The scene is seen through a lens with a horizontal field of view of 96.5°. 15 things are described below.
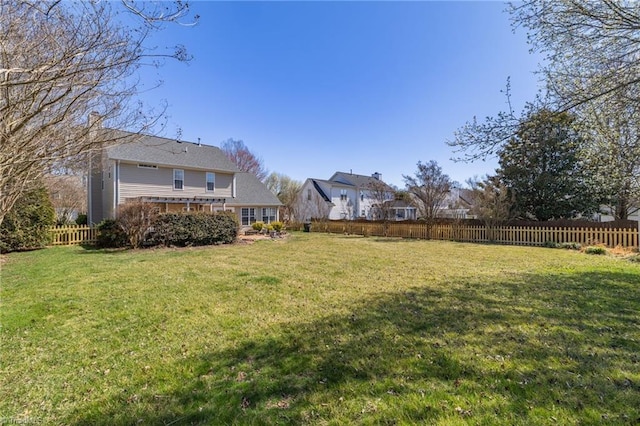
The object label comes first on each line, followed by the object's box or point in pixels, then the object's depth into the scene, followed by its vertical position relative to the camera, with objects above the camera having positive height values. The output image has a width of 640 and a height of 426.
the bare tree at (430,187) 17.75 +1.69
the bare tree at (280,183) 41.35 +4.62
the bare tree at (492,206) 15.46 +0.42
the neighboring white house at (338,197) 30.49 +1.98
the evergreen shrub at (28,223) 11.28 -0.33
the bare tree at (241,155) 39.94 +8.36
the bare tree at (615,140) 5.31 +1.78
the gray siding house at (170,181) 16.44 +2.18
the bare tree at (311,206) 30.91 +0.89
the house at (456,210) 18.07 +0.26
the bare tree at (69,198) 20.13 +1.32
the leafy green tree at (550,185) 16.56 +1.69
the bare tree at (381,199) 23.52 +1.45
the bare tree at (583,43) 4.30 +2.82
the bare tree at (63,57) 3.80 +2.40
